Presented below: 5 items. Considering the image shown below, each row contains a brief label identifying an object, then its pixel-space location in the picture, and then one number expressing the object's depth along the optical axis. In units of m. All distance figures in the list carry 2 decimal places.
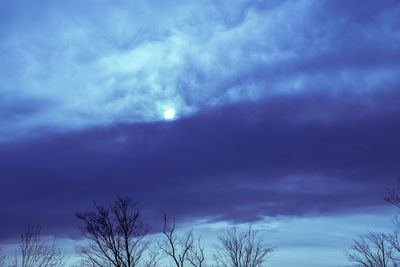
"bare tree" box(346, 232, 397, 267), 44.28
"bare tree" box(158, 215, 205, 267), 37.81
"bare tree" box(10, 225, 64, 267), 35.02
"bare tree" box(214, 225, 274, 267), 43.91
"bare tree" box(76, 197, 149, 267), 37.59
